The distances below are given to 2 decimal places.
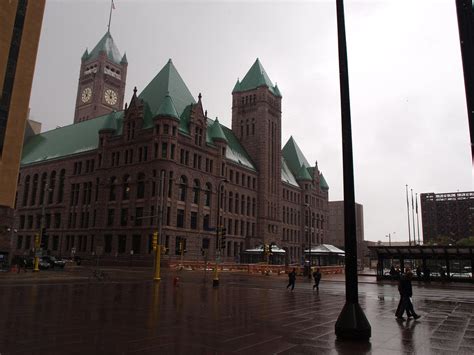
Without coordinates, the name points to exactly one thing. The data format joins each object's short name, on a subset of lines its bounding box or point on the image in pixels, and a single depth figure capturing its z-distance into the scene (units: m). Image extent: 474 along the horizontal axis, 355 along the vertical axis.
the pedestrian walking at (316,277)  28.62
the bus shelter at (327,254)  72.00
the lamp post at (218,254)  30.23
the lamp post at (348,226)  10.55
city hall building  66.89
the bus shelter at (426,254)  39.88
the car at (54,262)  55.06
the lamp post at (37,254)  43.19
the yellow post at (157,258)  33.97
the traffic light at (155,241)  34.95
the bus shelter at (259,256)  67.47
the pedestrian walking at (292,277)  28.71
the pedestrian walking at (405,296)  14.91
